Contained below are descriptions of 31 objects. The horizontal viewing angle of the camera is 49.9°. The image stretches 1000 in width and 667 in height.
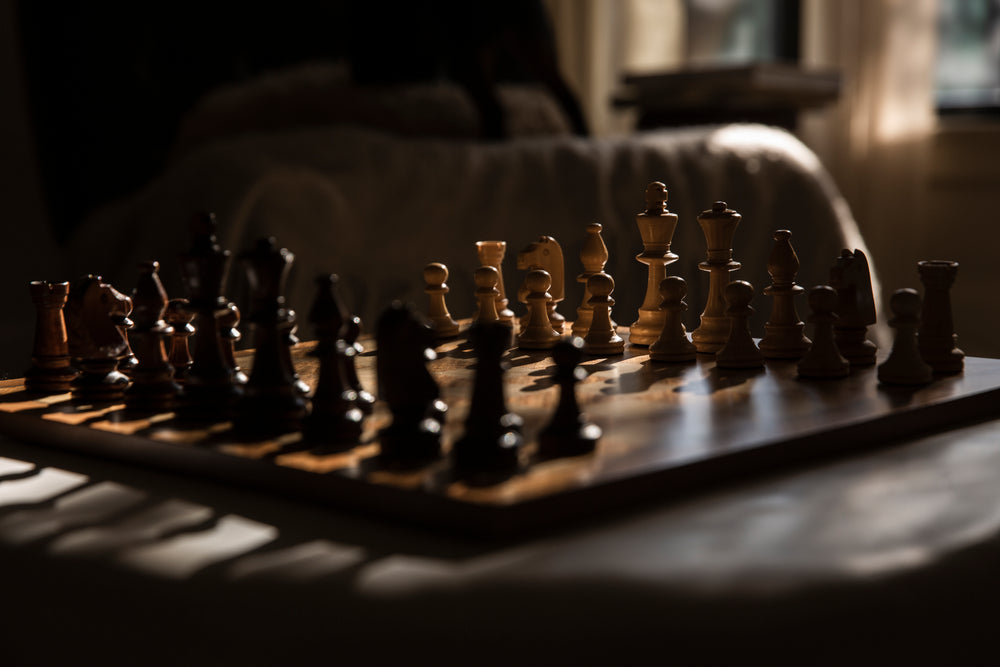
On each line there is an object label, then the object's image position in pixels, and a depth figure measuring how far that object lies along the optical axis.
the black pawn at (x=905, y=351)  1.05
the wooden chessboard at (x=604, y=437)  0.72
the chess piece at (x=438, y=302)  1.47
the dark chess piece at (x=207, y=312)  0.99
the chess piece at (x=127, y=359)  1.15
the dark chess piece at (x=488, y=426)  0.77
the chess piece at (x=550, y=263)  1.44
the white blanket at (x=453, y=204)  2.32
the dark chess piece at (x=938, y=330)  1.12
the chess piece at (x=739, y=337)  1.17
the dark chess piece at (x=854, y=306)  1.16
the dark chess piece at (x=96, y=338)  1.10
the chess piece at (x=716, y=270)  1.30
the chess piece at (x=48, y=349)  1.16
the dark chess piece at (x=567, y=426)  0.80
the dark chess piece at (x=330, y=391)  0.86
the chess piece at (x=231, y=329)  1.05
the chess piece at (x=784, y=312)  1.24
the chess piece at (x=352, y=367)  0.93
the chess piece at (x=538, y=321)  1.34
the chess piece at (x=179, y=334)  1.14
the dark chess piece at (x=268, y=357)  0.91
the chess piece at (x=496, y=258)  1.52
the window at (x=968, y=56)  4.50
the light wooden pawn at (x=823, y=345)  1.09
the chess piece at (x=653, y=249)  1.36
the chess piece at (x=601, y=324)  1.30
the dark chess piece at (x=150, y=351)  1.03
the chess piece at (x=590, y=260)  1.40
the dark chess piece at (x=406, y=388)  0.79
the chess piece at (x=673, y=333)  1.23
